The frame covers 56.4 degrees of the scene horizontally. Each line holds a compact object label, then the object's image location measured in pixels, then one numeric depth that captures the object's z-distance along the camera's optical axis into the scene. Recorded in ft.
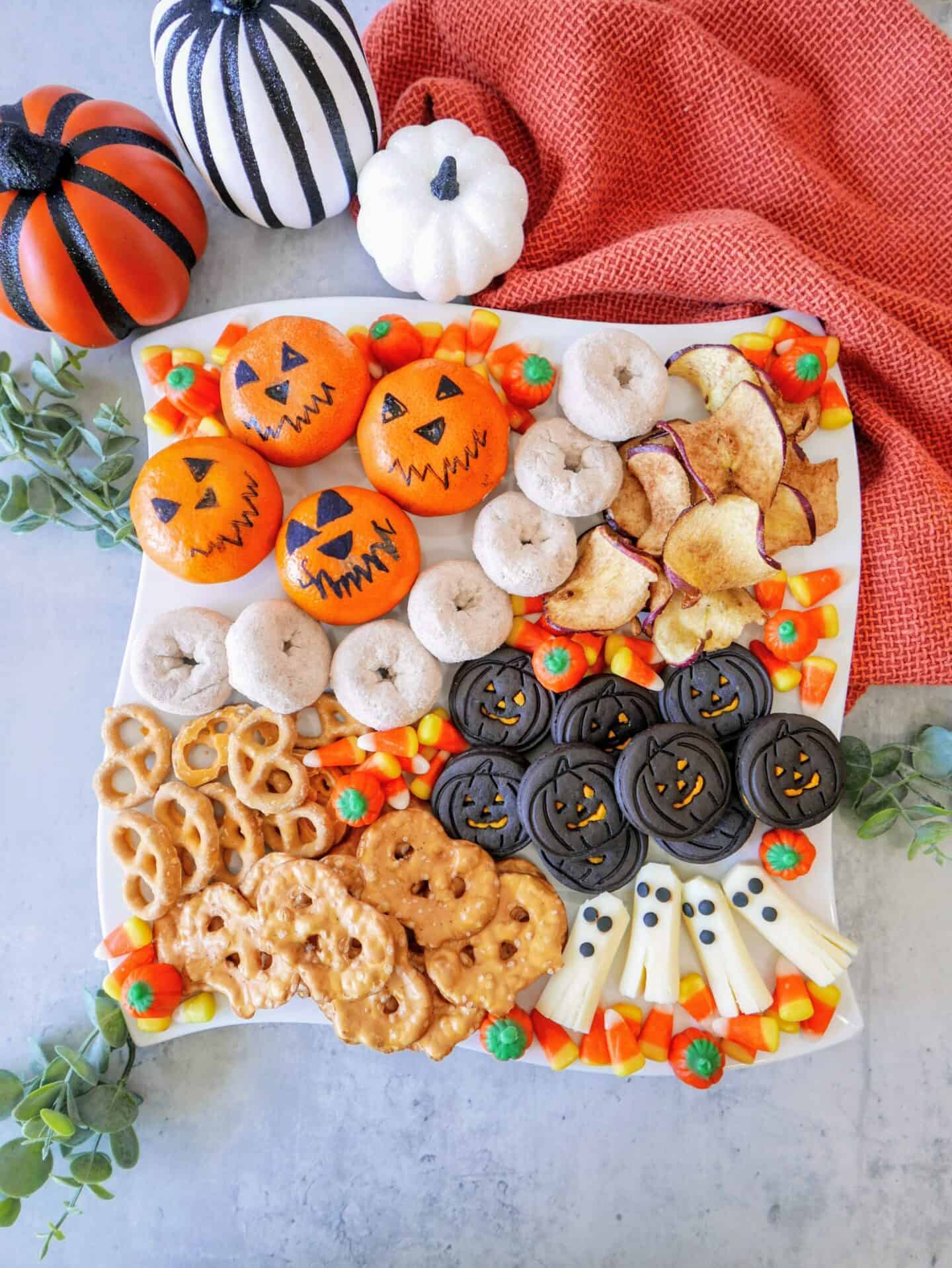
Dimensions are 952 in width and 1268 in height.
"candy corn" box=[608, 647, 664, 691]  1.25
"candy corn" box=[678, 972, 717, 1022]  1.25
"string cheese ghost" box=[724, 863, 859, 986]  1.23
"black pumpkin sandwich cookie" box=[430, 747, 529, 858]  1.24
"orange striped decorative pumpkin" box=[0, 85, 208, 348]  1.15
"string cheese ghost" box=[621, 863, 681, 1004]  1.24
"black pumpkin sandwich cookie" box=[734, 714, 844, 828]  1.20
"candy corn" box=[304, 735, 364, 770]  1.24
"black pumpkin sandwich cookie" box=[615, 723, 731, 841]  1.17
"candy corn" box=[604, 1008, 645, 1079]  1.23
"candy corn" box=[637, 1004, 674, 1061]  1.25
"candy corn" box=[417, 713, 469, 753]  1.25
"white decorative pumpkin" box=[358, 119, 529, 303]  1.23
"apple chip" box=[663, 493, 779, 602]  1.18
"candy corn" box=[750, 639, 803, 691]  1.26
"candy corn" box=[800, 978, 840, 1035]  1.25
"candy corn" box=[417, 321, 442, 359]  1.29
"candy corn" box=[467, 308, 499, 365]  1.28
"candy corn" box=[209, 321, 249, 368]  1.29
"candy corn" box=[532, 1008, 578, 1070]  1.24
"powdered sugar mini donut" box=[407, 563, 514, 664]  1.19
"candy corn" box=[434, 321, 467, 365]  1.27
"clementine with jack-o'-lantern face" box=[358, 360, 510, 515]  1.16
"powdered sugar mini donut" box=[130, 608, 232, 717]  1.23
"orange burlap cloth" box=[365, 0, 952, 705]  1.29
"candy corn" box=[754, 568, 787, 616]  1.27
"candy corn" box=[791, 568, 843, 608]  1.27
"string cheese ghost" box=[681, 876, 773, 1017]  1.23
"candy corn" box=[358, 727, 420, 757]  1.23
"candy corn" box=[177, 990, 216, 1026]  1.25
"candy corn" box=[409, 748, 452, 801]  1.27
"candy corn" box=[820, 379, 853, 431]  1.29
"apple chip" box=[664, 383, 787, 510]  1.19
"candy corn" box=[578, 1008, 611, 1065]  1.24
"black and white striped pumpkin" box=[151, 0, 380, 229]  1.13
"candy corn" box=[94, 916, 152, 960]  1.25
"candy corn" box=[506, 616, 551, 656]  1.26
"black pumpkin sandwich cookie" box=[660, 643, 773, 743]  1.24
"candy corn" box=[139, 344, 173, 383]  1.30
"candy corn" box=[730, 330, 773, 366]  1.30
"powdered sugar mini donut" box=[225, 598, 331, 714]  1.17
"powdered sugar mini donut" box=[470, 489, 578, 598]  1.19
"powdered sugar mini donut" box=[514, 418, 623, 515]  1.20
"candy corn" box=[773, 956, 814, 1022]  1.23
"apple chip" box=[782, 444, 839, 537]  1.27
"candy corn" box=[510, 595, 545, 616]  1.27
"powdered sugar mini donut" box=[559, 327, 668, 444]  1.20
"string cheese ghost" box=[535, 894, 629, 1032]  1.24
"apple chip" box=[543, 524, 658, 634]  1.21
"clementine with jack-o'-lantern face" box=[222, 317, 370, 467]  1.18
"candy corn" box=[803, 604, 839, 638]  1.27
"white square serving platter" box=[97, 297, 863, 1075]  1.26
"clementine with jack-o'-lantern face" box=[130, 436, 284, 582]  1.16
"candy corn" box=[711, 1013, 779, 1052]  1.24
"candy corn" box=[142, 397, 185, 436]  1.28
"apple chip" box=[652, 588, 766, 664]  1.22
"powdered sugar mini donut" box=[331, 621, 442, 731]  1.20
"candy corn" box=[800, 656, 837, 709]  1.26
